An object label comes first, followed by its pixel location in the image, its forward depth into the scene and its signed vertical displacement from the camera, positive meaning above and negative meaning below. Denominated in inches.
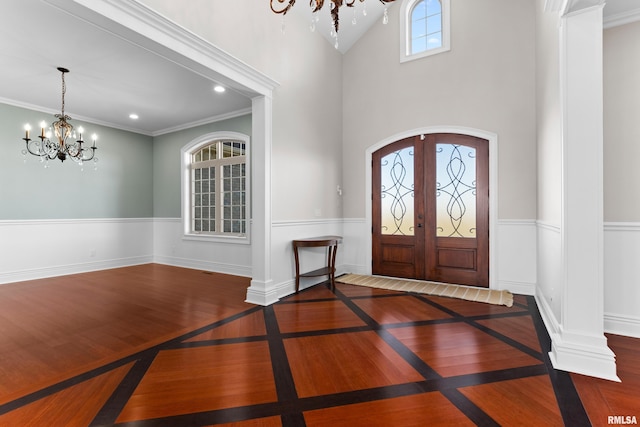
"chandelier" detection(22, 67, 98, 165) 161.8 +43.5
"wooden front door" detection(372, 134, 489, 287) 165.9 +3.0
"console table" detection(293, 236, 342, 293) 155.7 -21.4
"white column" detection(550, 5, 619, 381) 78.1 +5.2
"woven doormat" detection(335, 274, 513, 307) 144.4 -41.8
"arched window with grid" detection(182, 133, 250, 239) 217.9 +22.3
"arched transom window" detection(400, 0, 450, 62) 175.2 +116.7
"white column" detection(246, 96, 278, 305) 141.3 +5.6
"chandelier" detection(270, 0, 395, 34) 92.6 +67.8
